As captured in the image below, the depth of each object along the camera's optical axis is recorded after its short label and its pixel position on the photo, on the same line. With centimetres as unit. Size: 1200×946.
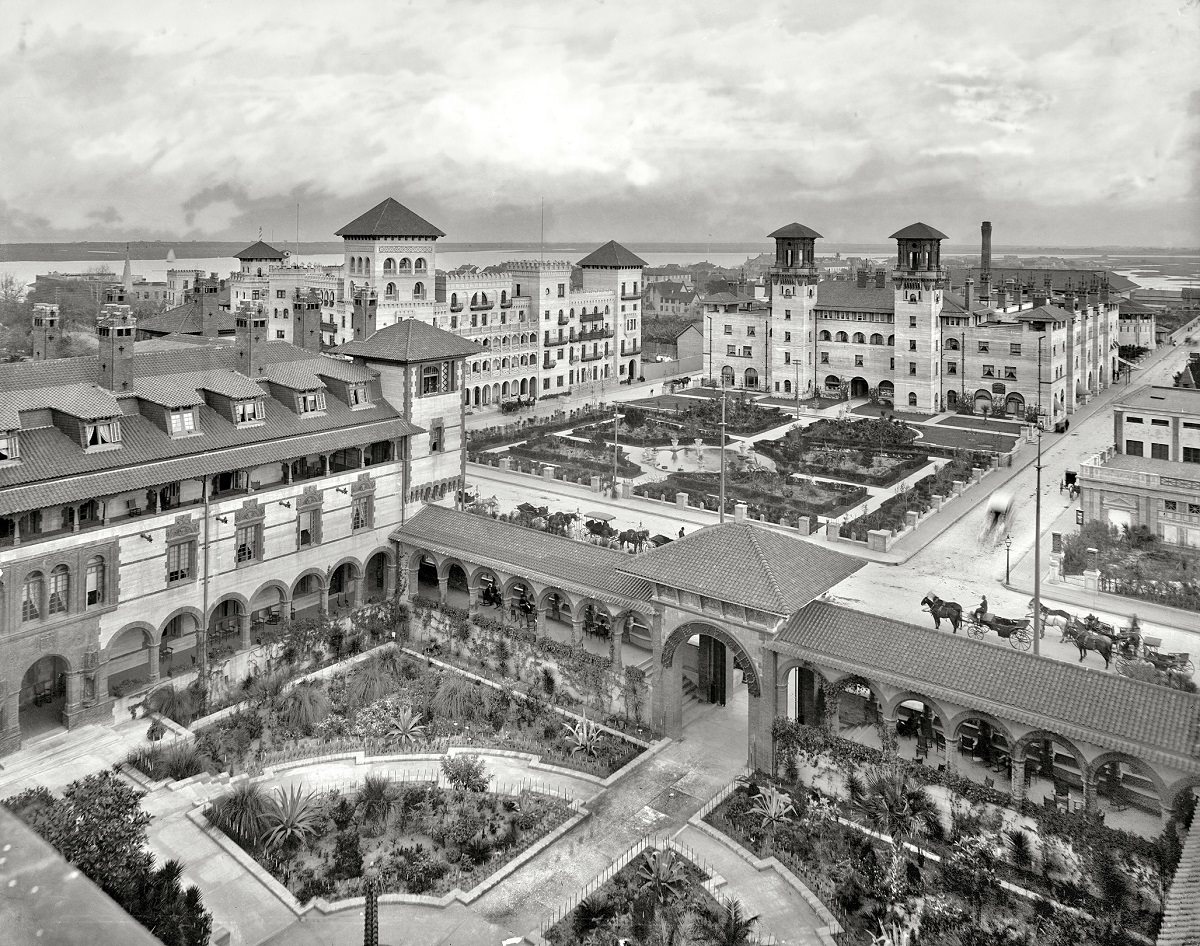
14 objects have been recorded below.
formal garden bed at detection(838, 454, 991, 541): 4362
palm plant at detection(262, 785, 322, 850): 1994
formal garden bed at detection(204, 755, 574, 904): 1900
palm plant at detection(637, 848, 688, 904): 1814
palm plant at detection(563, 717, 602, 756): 2411
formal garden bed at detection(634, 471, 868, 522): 4697
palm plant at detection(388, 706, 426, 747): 2461
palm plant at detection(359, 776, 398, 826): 2100
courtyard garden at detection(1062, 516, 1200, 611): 3484
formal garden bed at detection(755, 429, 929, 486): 5378
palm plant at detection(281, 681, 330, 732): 2558
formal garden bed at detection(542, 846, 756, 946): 1695
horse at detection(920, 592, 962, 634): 2989
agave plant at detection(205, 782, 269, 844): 2019
